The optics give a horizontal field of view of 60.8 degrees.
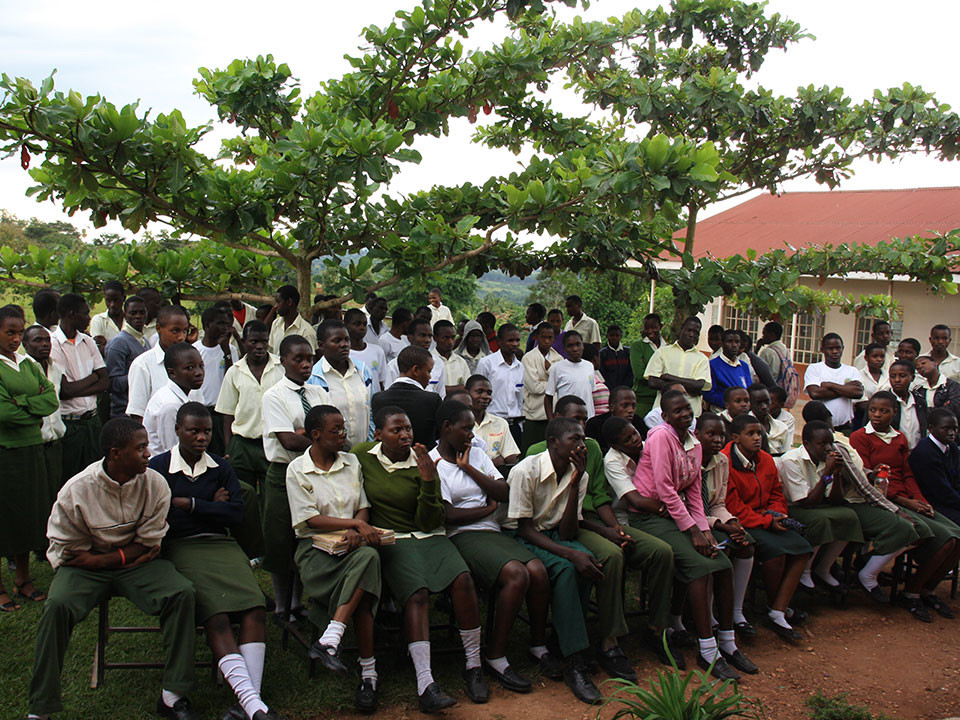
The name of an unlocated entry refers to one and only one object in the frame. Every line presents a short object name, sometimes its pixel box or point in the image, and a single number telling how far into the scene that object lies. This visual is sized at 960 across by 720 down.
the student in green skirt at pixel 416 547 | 4.30
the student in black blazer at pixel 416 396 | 5.46
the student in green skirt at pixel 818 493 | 5.80
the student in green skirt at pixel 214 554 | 3.90
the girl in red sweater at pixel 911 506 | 6.02
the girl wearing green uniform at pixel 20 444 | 4.85
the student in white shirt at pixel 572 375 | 7.08
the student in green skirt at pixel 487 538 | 4.55
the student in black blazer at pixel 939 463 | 6.26
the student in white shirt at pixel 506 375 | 7.18
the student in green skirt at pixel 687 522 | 4.95
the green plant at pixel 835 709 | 4.32
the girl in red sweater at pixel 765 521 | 5.51
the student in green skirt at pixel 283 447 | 4.84
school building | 14.30
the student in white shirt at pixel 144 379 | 5.28
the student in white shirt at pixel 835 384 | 7.43
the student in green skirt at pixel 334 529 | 4.20
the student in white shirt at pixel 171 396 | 4.86
